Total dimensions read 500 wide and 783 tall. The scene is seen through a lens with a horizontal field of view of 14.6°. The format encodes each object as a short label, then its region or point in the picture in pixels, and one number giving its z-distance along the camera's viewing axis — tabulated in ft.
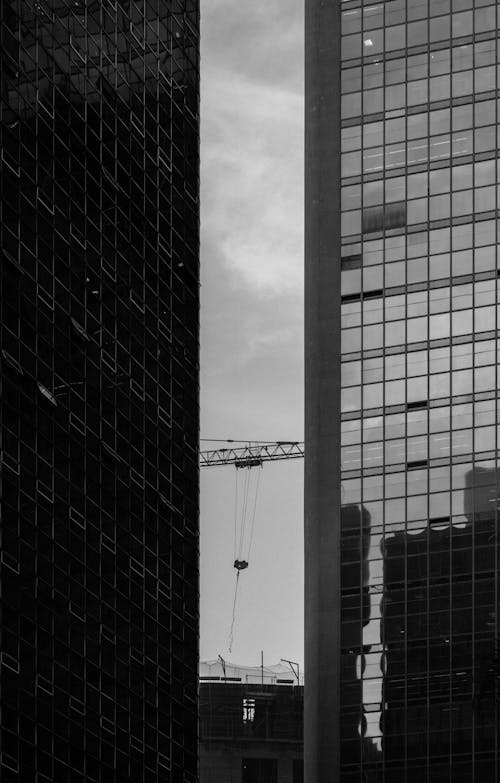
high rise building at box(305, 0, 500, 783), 531.91
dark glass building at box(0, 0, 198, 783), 359.46
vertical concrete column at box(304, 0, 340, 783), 550.36
